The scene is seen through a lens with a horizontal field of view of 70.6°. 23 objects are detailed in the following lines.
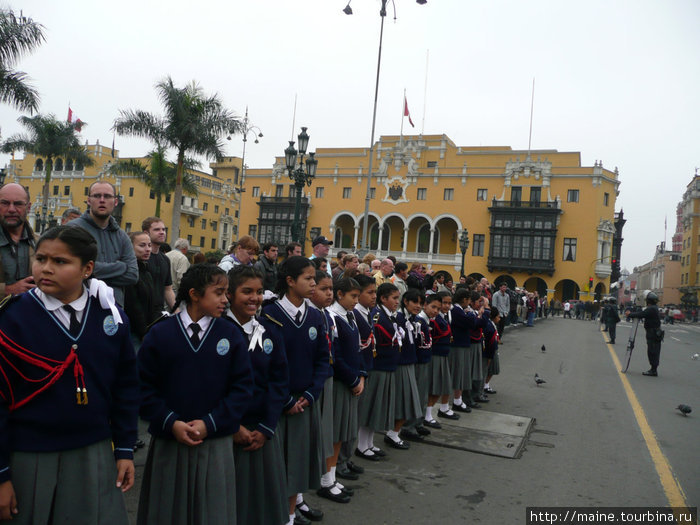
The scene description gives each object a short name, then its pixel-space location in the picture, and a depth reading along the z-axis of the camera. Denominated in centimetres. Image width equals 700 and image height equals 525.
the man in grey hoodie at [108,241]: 394
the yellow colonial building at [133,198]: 5591
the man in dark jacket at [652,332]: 1150
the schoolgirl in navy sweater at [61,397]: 205
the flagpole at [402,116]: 4182
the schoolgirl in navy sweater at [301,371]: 342
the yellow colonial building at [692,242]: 6775
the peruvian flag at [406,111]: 4119
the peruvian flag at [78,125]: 3243
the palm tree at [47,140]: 3036
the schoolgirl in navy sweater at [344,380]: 412
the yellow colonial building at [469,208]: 4269
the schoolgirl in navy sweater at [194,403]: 256
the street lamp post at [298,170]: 1348
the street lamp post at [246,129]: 2282
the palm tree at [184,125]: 2161
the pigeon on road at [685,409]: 755
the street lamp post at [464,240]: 2502
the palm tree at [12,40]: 1493
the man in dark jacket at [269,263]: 713
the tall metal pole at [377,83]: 2048
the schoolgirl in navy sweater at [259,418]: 295
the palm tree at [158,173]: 2844
